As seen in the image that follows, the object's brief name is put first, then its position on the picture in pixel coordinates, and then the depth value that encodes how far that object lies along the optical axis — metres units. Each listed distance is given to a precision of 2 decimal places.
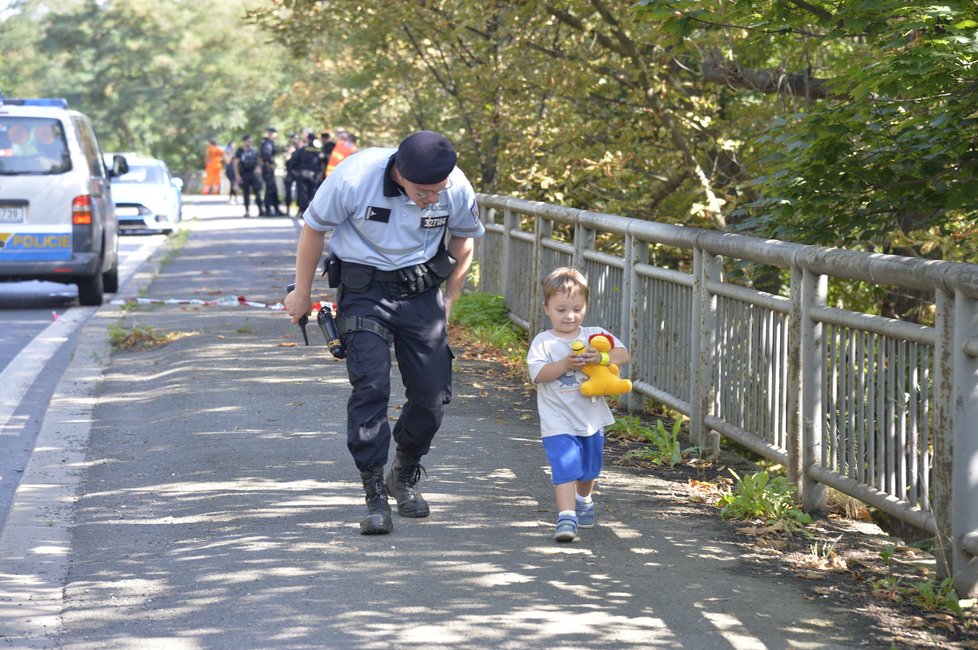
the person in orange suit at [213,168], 53.16
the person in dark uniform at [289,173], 32.69
